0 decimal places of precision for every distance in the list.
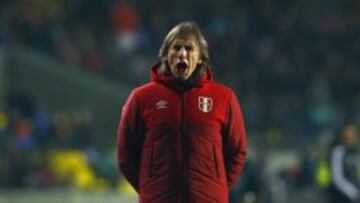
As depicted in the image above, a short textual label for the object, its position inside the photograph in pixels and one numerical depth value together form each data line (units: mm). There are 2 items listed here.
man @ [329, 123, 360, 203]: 23734
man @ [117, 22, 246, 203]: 13531
